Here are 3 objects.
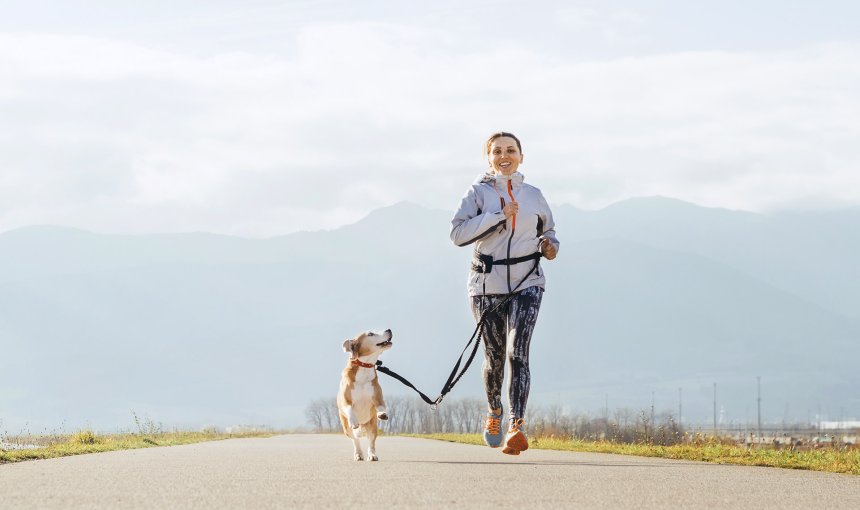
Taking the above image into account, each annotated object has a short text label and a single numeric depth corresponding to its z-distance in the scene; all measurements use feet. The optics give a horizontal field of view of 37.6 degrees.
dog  39.81
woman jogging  37.83
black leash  38.32
